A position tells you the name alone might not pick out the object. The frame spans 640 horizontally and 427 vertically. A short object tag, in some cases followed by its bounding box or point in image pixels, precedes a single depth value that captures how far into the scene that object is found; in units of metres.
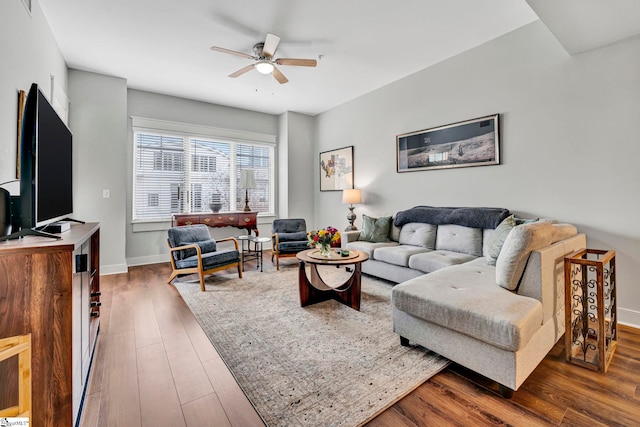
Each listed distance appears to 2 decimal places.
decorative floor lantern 1.90
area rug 1.60
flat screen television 1.40
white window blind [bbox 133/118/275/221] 4.98
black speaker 1.51
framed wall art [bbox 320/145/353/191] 5.44
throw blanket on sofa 3.22
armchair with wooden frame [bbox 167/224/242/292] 3.61
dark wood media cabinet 1.14
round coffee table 2.89
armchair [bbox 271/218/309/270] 4.57
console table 4.76
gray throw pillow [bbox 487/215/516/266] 2.70
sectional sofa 1.63
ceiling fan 3.09
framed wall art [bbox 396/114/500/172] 3.44
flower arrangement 3.12
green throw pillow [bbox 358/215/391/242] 4.25
